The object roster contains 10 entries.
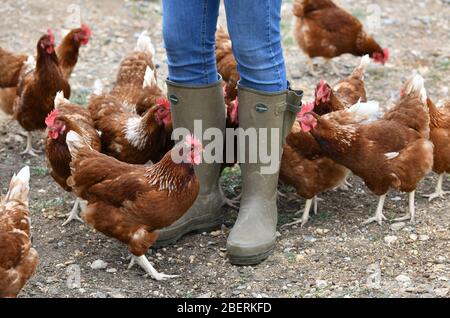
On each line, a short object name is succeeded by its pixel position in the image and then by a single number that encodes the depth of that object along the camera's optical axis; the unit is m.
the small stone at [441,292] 3.32
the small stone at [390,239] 3.91
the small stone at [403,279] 3.46
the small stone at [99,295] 3.38
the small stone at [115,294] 3.38
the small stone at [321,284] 3.47
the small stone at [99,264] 3.69
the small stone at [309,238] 3.93
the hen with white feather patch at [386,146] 4.05
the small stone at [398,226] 4.06
